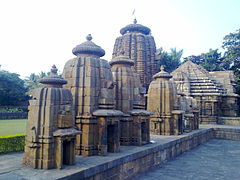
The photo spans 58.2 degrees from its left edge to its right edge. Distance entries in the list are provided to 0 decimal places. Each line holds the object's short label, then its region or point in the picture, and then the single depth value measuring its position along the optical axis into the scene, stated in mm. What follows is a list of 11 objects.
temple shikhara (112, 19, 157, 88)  23750
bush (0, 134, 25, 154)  8352
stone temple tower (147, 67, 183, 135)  13977
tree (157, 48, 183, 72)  40188
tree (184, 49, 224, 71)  41191
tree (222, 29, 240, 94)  37219
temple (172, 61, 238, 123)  24938
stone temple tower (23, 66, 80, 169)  6062
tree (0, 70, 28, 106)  28156
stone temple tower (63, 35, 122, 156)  7828
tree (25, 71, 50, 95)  43062
